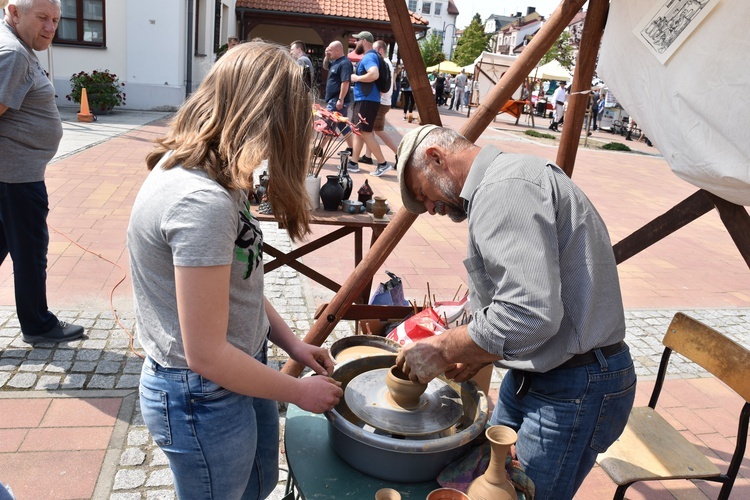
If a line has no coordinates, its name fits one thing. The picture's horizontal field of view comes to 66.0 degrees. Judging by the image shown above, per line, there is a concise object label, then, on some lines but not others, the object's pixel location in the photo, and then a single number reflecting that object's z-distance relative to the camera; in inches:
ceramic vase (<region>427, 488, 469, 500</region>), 58.8
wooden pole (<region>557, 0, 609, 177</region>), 91.8
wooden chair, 89.3
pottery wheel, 66.6
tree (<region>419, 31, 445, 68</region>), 1681.8
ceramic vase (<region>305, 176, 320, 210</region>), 141.7
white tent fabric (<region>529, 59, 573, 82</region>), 1082.7
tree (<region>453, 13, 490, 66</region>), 2005.4
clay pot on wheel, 68.4
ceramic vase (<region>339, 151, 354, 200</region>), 149.3
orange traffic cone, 467.5
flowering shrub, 497.4
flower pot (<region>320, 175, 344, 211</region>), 144.3
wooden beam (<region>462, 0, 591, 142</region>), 96.6
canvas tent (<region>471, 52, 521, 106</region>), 952.9
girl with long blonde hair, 51.1
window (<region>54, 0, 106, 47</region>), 538.0
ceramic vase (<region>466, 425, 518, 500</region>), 58.2
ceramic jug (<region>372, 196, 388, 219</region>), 142.2
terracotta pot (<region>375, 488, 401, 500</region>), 58.5
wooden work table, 137.1
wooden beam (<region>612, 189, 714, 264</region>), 87.0
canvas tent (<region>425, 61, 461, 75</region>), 1320.1
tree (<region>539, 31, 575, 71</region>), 1278.3
